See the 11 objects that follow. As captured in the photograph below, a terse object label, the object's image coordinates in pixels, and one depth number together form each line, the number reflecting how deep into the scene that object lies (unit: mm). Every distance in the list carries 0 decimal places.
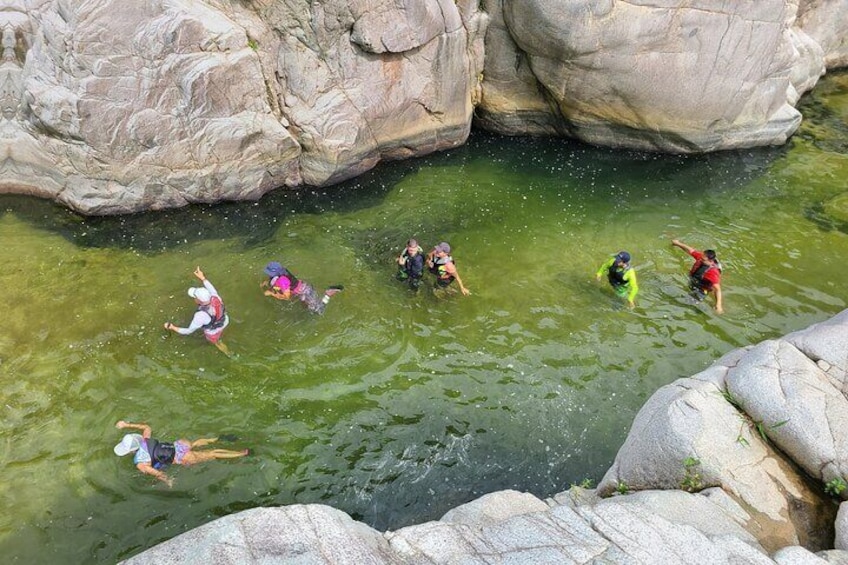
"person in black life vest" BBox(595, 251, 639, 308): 10972
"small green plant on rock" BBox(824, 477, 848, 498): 6848
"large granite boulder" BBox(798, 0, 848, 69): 20500
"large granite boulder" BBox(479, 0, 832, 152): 14492
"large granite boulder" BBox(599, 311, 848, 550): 6855
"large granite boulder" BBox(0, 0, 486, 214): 12047
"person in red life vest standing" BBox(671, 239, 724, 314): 11180
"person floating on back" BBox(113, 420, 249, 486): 8219
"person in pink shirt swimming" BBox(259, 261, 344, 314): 10711
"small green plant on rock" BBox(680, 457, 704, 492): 6961
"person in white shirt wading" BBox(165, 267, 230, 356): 9688
